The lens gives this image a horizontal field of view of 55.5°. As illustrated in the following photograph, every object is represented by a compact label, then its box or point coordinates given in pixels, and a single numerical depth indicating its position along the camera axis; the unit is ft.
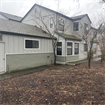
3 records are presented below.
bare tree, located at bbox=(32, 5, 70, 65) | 40.78
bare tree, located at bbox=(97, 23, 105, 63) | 37.64
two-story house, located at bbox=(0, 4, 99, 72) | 24.98
